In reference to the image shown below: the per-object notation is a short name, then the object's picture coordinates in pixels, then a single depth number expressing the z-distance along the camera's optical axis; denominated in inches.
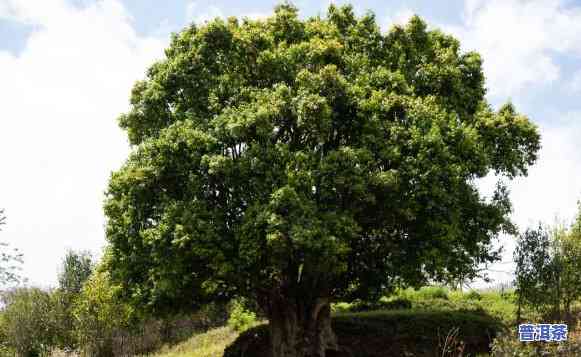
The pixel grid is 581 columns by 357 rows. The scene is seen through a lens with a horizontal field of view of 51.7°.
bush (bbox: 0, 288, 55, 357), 2020.2
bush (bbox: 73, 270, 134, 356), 1658.5
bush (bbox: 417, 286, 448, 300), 1784.0
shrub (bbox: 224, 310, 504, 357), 1238.9
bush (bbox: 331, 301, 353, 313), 1702.8
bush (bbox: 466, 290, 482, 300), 1777.8
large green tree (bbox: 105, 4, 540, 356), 961.5
